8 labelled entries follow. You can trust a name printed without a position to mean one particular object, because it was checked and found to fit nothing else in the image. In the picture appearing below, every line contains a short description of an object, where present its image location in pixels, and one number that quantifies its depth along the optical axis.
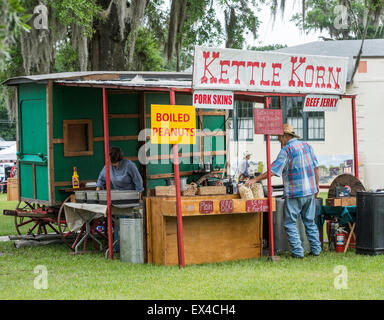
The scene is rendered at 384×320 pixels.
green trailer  11.62
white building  27.00
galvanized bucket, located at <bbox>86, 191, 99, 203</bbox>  10.84
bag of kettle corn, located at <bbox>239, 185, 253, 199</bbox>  10.03
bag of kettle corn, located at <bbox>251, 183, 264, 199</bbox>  10.16
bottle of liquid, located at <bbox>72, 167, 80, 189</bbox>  11.80
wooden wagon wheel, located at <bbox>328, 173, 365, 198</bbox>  11.09
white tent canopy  32.41
